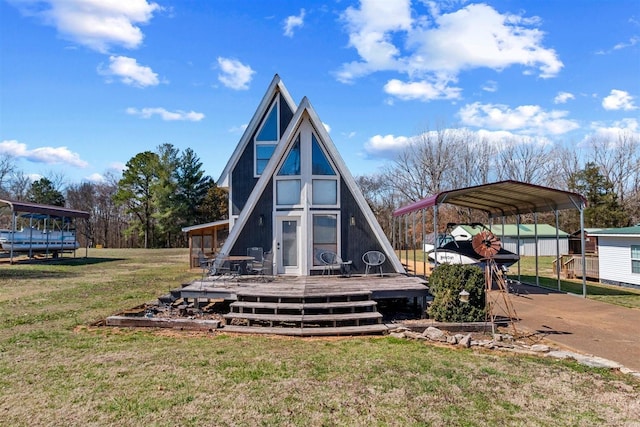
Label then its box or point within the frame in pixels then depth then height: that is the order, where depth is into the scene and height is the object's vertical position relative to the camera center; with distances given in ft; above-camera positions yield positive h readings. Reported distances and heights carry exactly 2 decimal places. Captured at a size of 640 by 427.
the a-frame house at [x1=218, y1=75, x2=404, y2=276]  36.58 +1.90
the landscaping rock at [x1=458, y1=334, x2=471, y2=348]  21.88 -6.14
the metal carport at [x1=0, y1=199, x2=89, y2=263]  70.95 +4.54
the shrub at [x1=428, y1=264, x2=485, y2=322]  26.27 -4.39
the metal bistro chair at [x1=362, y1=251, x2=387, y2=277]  36.32 -2.48
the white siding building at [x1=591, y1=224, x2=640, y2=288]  47.24 -2.99
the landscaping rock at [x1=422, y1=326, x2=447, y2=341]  23.02 -6.08
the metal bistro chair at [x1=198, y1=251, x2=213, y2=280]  34.92 -2.94
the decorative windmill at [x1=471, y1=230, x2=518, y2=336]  24.54 -1.24
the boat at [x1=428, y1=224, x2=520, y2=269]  47.09 -2.74
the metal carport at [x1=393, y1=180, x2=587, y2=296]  37.42 +3.72
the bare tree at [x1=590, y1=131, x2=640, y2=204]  120.98 +22.86
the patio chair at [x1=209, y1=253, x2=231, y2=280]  34.83 -3.24
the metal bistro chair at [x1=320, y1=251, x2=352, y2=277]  36.37 -2.74
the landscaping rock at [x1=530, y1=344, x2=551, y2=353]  20.77 -6.20
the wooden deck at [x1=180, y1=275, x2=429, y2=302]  28.02 -4.14
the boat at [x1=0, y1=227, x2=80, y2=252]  75.15 -1.64
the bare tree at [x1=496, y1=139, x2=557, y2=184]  133.90 +24.33
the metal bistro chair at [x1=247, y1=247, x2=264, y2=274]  36.24 -2.66
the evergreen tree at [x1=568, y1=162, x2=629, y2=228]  94.84 +8.54
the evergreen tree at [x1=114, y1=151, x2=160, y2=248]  138.21 +16.01
